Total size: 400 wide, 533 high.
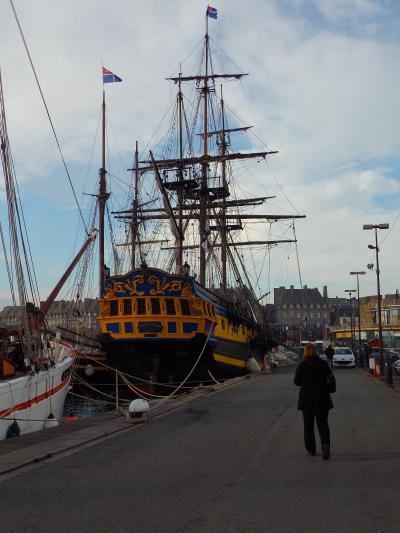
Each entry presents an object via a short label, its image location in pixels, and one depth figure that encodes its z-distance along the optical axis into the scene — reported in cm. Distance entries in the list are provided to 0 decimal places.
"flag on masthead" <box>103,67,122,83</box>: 3119
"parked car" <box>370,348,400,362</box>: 4006
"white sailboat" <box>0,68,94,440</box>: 1312
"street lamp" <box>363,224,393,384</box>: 2789
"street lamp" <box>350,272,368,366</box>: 4224
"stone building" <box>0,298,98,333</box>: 3562
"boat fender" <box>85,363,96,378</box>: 3203
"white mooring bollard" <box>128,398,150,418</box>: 1216
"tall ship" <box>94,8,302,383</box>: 2930
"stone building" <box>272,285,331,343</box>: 14350
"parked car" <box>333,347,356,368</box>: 4116
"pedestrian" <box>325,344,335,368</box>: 3051
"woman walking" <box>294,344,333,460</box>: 809
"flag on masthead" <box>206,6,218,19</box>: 4203
